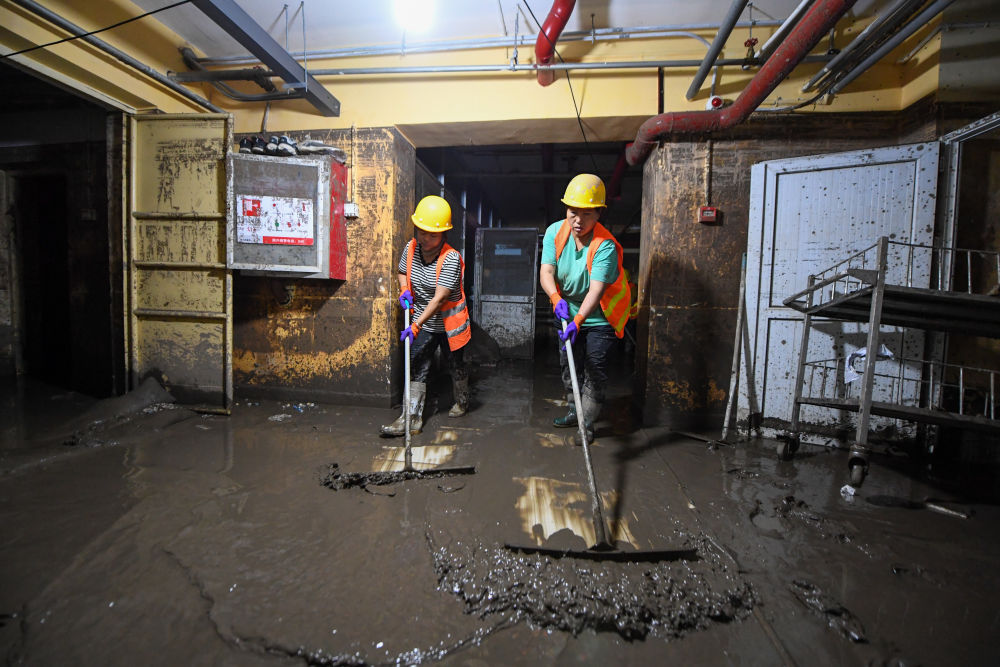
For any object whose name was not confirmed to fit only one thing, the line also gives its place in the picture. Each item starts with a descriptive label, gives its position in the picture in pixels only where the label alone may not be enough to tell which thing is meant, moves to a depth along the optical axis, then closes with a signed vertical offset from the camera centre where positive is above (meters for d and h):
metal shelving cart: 2.21 -0.03
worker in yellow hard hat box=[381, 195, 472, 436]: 3.16 +0.08
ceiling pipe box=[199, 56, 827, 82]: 3.37 +2.13
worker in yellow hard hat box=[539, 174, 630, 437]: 2.84 +0.24
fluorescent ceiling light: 3.37 +2.54
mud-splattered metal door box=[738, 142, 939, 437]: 2.95 +0.67
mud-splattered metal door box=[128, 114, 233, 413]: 3.51 +0.34
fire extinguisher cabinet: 3.39 +0.75
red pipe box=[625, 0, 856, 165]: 2.27 +1.65
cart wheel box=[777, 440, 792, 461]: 2.88 -0.99
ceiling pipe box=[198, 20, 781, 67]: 3.39 +2.39
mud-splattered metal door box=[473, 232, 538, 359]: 7.31 +0.38
